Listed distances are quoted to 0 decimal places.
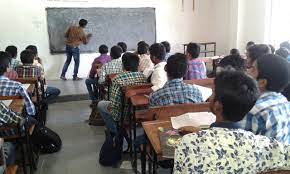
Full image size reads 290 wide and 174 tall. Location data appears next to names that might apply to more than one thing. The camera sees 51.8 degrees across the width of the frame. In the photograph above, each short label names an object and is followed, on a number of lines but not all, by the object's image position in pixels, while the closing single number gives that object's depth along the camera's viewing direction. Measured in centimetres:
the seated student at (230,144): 110
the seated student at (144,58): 426
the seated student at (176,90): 226
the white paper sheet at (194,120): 179
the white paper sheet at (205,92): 246
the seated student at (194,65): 394
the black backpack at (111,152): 295
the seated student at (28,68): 412
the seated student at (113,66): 425
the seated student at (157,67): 309
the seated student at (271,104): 147
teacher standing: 671
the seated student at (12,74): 379
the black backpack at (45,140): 310
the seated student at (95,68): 505
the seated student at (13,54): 452
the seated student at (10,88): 289
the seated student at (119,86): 307
